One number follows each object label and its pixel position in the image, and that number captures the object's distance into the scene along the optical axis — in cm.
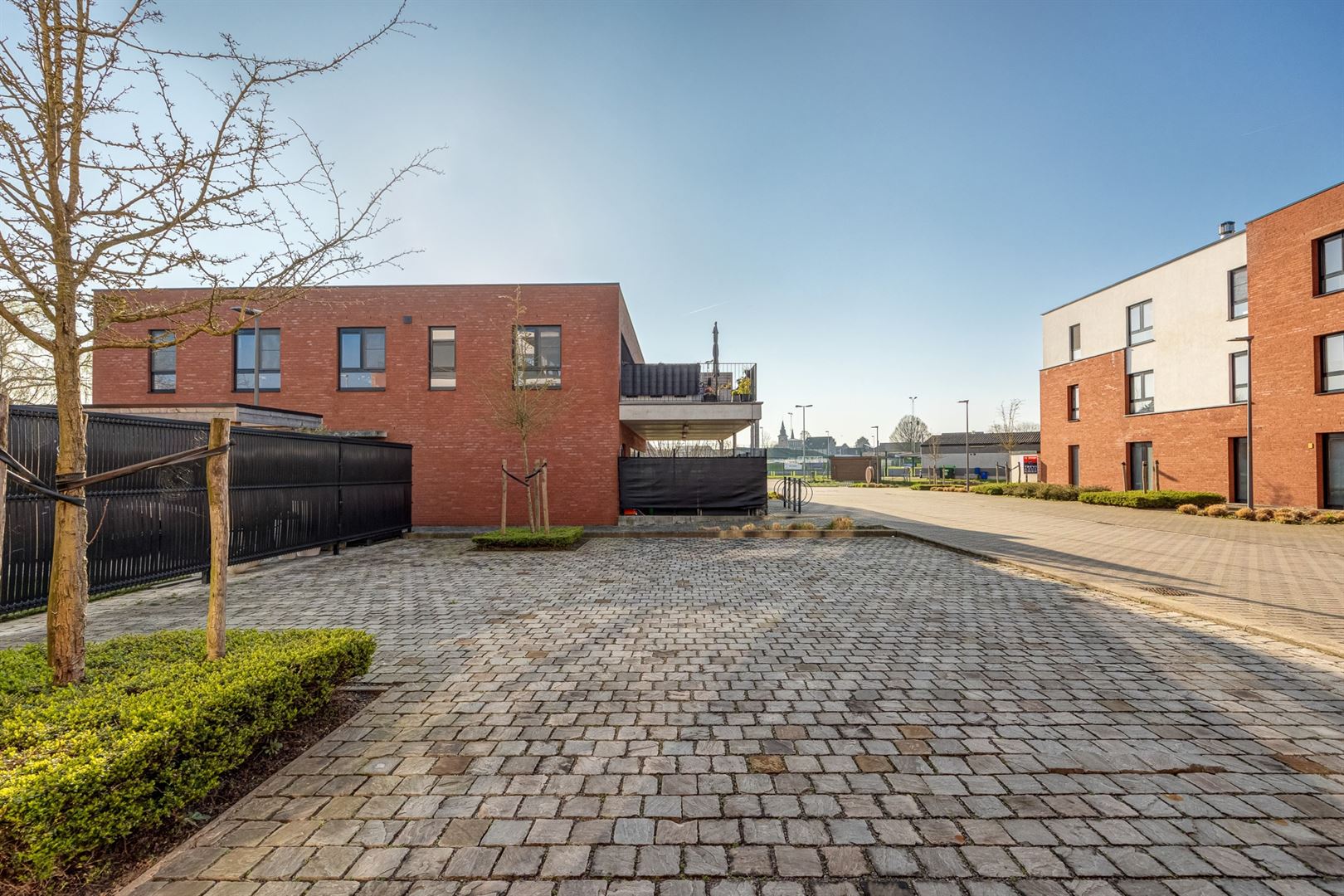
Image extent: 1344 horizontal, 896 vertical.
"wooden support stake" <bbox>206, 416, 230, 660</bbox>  358
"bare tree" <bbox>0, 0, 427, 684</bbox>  303
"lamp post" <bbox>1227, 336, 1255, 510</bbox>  1777
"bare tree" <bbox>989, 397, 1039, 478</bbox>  3978
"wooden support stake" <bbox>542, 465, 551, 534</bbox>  1301
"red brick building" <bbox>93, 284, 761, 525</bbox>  1531
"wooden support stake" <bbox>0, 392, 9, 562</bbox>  267
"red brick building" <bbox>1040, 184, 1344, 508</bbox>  1712
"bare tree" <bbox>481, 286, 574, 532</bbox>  1304
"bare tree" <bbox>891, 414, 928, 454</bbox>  6875
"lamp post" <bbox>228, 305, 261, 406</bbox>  1419
